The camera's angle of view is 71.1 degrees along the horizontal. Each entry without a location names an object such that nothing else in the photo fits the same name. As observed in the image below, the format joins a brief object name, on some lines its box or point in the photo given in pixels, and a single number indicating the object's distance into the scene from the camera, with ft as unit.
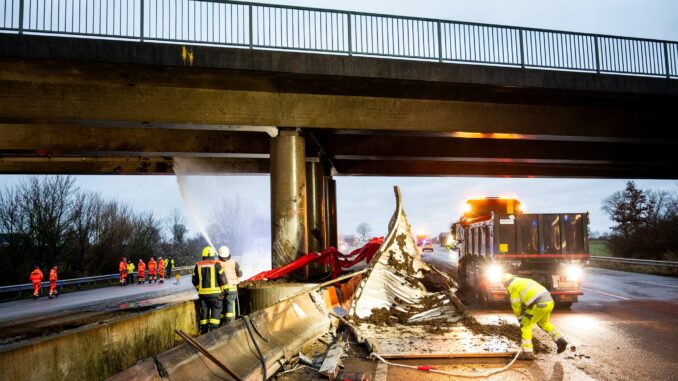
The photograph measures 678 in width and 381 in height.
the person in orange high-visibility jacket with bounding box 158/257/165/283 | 89.09
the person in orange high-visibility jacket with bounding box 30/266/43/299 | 65.26
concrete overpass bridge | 36.22
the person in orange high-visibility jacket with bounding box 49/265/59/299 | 66.28
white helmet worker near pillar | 28.55
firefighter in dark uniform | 27.35
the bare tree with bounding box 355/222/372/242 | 457.84
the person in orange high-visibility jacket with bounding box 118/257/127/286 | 83.66
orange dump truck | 38.93
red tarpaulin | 39.11
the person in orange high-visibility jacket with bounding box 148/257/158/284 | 87.56
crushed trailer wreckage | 16.39
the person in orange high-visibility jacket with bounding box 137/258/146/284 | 87.35
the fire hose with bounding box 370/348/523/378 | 20.07
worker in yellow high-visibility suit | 23.26
